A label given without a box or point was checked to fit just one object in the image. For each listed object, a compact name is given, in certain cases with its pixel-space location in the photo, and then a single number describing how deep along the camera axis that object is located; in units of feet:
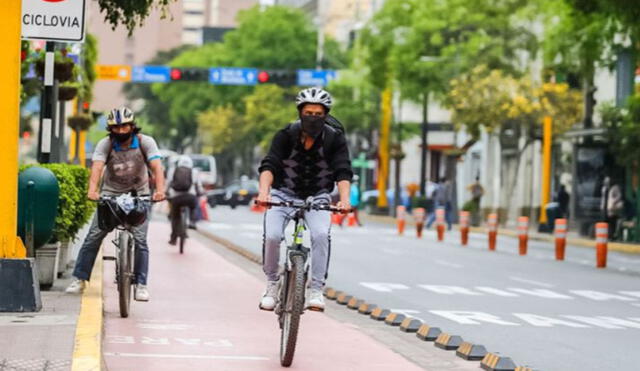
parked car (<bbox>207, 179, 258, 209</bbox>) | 275.59
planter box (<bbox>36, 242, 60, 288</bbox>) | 51.52
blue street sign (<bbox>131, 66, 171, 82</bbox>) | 266.98
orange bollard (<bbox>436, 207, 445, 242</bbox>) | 140.36
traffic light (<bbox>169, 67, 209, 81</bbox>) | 246.47
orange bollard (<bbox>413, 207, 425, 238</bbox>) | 145.95
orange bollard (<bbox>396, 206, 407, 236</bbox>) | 156.46
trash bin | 48.47
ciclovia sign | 48.80
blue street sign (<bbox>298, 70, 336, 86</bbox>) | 255.09
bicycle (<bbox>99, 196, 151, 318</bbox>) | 45.34
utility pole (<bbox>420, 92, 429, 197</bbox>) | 212.02
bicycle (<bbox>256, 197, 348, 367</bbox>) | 35.55
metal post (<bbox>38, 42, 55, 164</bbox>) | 55.01
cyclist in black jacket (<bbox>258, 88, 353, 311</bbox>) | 37.01
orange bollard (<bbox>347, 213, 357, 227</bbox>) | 180.24
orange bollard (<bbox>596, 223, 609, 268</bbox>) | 101.19
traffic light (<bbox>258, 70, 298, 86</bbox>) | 246.06
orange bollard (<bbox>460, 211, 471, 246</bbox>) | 132.77
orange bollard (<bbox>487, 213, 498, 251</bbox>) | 124.47
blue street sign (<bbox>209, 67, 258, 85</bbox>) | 274.98
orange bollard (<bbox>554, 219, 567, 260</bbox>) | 109.29
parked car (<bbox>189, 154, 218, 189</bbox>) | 334.89
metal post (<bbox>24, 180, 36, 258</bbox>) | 45.52
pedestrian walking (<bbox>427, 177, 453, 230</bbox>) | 180.96
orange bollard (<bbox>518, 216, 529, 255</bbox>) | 116.47
